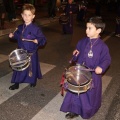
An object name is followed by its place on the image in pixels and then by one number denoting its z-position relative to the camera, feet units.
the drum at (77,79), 11.49
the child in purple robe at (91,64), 12.28
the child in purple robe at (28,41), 15.42
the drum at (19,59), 14.76
